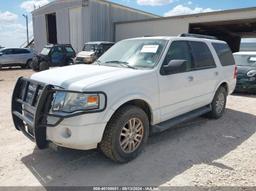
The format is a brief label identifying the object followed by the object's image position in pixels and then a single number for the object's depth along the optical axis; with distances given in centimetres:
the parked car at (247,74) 647
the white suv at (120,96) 230
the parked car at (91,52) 1109
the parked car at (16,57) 1410
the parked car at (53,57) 1235
